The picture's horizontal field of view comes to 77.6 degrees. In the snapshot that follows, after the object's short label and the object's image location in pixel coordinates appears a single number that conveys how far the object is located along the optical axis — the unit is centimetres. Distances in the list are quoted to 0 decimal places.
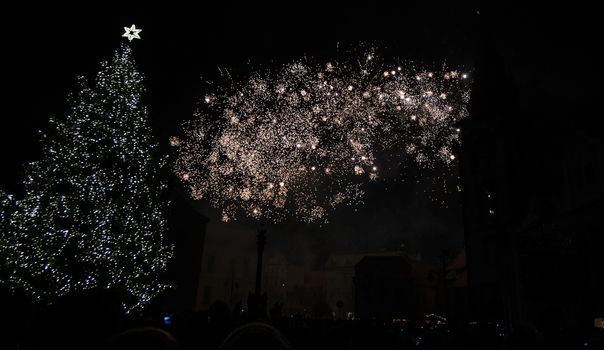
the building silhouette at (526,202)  1127
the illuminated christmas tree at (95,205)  1482
